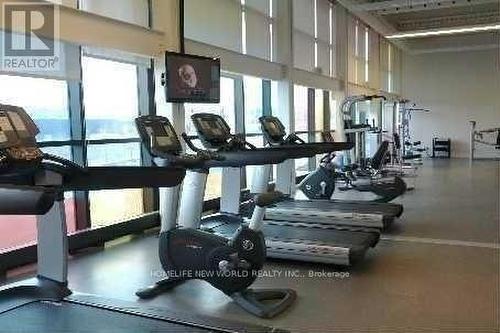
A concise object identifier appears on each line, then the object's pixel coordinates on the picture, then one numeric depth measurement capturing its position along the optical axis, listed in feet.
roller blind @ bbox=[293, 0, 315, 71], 31.43
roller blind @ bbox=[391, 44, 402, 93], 55.16
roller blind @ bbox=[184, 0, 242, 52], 20.27
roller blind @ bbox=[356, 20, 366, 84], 42.88
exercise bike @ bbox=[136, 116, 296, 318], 10.51
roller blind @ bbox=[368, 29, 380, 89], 46.70
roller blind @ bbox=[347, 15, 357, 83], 40.22
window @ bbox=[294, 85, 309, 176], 33.86
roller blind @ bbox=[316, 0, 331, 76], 35.35
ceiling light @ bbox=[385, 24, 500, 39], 39.96
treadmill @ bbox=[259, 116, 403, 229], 17.88
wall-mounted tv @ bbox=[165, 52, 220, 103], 17.51
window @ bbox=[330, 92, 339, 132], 37.35
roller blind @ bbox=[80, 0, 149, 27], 15.57
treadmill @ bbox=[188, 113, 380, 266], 13.76
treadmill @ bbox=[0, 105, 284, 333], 8.25
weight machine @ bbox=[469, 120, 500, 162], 48.07
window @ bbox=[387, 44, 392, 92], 53.52
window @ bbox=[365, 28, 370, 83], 45.28
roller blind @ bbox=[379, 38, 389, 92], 50.60
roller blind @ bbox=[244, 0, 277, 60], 25.43
